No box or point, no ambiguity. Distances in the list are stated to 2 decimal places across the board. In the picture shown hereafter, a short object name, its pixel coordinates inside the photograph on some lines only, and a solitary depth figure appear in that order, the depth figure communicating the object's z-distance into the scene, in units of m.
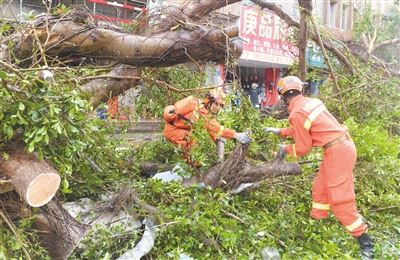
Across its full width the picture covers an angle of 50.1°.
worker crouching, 4.32
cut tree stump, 2.52
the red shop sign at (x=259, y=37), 12.84
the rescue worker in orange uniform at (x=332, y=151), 3.54
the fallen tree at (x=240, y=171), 4.09
